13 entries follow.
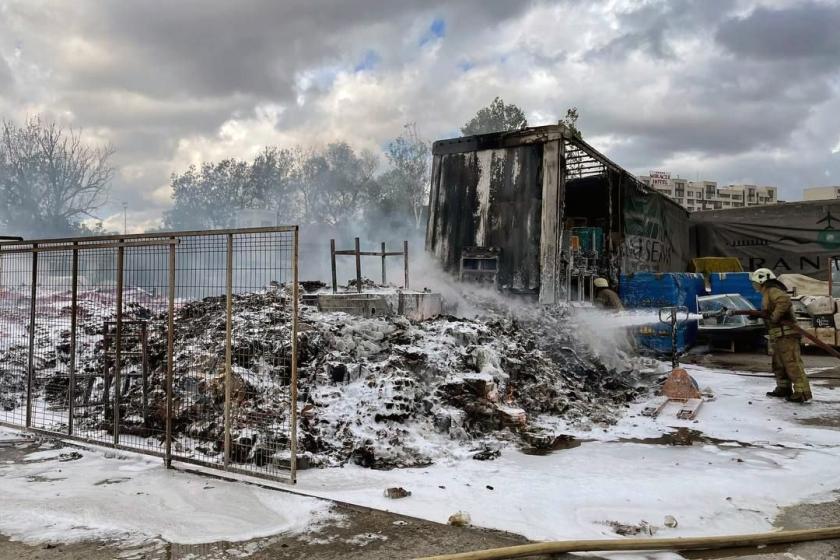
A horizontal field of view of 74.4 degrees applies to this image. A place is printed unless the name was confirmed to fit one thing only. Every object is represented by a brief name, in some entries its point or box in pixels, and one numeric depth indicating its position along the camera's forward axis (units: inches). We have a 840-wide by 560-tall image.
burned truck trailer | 505.0
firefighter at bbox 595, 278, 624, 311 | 570.7
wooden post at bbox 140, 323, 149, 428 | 213.9
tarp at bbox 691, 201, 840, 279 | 809.5
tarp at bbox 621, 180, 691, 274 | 682.8
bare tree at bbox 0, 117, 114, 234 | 1322.6
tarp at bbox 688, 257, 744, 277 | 832.9
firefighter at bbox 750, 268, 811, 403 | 302.7
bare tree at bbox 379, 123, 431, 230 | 1660.9
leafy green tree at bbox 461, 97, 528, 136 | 1519.4
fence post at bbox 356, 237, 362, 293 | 399.2
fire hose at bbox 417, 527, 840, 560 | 121.9
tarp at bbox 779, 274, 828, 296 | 666.2
